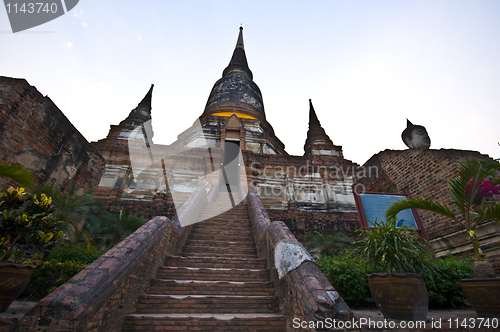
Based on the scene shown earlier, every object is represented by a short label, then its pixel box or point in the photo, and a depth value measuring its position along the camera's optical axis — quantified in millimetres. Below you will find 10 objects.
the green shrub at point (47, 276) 4852
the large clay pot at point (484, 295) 3480
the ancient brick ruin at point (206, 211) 2805
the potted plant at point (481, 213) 3527
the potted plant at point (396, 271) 3232
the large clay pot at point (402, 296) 3205
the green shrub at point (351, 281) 4750
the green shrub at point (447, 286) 4895
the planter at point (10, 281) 2953
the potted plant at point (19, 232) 3000
